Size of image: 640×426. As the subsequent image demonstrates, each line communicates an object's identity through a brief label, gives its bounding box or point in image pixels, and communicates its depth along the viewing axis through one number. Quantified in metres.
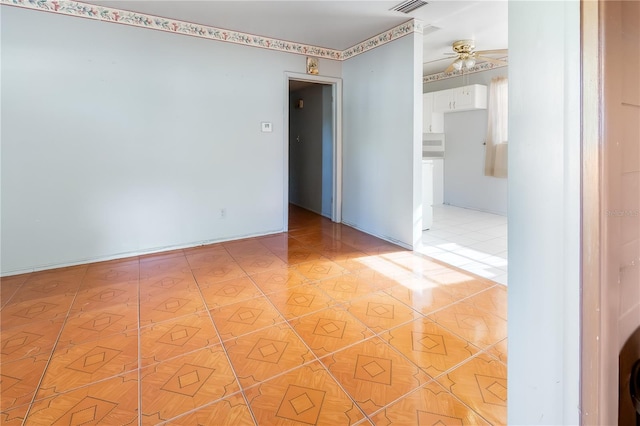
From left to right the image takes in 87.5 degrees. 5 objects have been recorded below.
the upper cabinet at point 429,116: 6.25
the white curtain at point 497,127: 5.28
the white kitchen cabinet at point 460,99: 5.45
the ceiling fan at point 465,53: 3.89
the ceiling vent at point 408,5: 3.13
